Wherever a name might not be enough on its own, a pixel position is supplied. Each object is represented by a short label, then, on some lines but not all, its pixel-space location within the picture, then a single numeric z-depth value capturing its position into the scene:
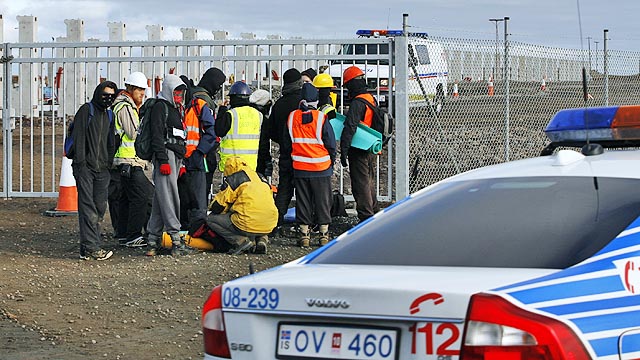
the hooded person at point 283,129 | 13.59
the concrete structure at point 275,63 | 15.29
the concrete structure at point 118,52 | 16.09
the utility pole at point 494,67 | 16.46
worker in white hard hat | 13.07
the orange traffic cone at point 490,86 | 16.75
